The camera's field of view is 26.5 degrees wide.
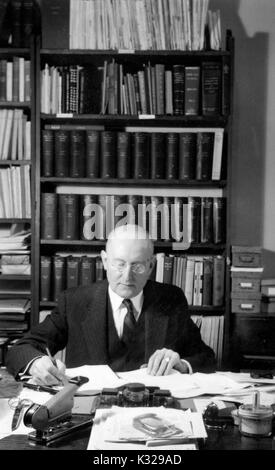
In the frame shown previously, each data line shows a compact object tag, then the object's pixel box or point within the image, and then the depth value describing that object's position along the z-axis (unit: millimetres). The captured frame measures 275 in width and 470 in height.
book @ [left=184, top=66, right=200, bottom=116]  3146
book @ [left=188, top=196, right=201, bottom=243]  3193
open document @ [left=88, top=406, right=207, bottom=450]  1198
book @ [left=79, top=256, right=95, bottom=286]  3215
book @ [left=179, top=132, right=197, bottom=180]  3176
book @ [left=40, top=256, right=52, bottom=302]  3193
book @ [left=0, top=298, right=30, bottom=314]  3162
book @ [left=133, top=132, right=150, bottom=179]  3184
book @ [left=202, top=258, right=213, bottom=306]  3188
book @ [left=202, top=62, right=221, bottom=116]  3127
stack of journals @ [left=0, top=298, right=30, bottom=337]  3154
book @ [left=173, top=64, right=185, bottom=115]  3156
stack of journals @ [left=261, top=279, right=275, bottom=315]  3068
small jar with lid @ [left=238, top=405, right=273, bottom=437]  1292
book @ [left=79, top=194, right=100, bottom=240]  3238
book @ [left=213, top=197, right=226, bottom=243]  3180
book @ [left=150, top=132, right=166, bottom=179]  3178
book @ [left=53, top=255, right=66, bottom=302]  3208
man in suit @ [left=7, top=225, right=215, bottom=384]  2141
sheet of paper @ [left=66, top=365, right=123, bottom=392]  1670
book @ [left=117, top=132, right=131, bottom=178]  3188
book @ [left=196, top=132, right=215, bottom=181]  3170
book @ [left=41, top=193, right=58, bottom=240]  3201
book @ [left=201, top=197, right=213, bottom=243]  3188
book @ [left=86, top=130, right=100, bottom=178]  3191
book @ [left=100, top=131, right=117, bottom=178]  3191
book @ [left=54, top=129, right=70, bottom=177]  3182
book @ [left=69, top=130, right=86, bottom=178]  3191
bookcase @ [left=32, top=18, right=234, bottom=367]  3148
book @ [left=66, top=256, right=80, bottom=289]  3221
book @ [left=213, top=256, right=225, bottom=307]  3180
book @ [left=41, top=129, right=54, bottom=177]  3178
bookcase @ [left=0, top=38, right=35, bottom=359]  3168
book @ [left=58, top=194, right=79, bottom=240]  3225
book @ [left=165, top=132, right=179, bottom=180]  3184
